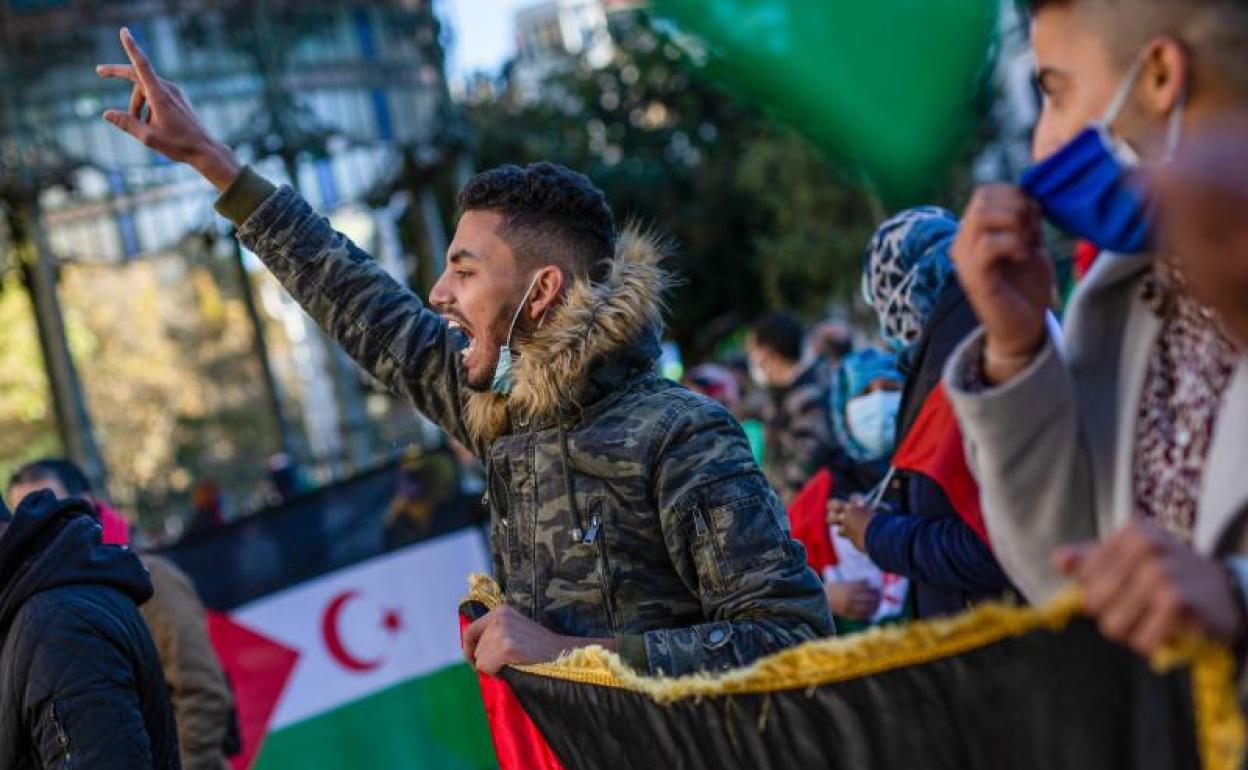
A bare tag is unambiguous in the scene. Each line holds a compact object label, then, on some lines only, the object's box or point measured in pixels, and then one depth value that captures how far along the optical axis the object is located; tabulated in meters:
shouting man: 2.84
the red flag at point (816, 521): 5.38
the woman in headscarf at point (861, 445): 5.05
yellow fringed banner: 1.78
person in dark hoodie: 3.35
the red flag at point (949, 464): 3.28
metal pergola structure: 13.66
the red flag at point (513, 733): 2.95
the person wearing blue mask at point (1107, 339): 1.71
